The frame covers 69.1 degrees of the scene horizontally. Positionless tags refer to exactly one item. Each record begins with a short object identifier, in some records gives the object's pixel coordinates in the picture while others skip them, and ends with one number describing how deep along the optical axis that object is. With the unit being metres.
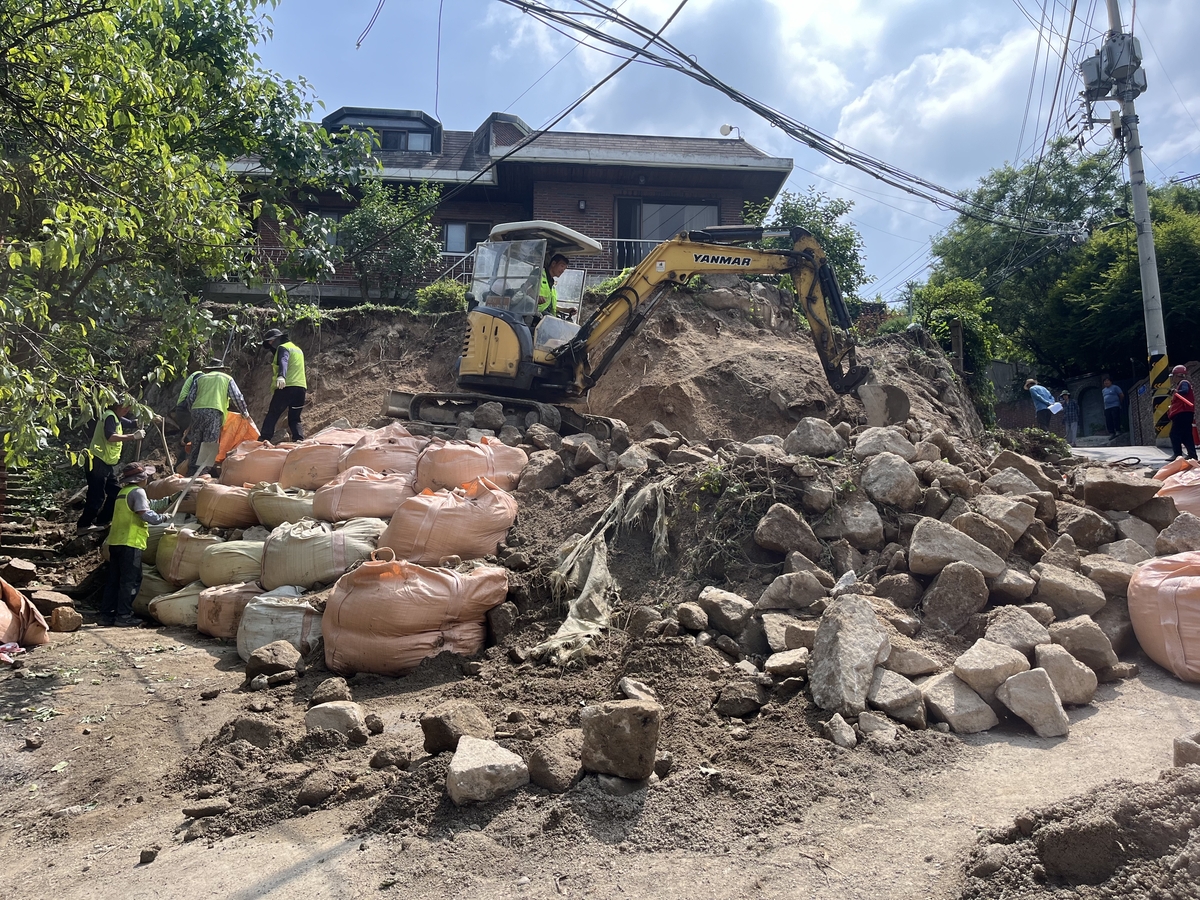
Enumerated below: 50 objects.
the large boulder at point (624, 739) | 3.23
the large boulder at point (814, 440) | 6.47
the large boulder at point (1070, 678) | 3.84
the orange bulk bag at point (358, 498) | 6.63
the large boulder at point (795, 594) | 4.66
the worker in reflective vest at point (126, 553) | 6.49
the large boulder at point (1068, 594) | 4.46
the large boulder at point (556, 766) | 3.26
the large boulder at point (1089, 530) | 5.38
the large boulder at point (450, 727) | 3.59
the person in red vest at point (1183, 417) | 10.28
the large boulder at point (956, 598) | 4.48
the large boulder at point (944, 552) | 4.69
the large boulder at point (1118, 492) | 5.79
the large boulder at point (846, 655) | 3.71
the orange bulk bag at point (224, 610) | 6.01
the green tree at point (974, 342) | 12.60
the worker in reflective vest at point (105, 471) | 7.39
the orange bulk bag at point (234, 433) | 8.87
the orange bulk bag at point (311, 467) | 7.61
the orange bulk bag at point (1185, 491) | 5.98
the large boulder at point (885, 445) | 6.07
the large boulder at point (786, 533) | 5.16
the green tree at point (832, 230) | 15.84
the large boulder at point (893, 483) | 5.44
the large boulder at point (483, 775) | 3.21
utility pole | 13.09
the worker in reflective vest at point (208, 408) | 8.58
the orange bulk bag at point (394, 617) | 4.83
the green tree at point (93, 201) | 4.36
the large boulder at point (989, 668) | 3.75
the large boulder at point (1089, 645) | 4.04
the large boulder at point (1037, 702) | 3.61
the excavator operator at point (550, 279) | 10.37
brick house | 17.67
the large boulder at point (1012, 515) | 5.09
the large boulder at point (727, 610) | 4.49
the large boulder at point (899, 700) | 3.68
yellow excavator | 9.20
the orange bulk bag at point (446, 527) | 5.74
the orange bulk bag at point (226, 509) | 7.11
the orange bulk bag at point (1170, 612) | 4.05
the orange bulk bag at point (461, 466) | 6.93
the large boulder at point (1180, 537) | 4.96
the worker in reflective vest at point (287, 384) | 9.44
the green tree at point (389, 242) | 15.59
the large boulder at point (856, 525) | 5.25
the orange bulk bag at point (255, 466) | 7.88
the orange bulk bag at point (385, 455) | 7.42
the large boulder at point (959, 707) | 3.67
